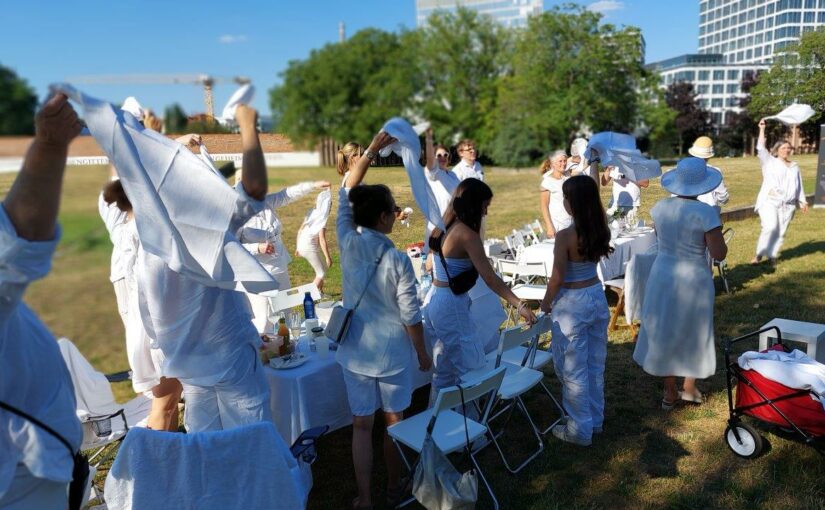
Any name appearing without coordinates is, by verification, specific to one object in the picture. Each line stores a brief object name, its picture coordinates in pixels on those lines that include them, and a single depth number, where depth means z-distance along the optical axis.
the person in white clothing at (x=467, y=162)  6.54
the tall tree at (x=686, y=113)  49.99
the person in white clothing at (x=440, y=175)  5.31
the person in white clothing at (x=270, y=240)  4.25
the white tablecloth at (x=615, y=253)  6.55
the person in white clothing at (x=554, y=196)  6.77
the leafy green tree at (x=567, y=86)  10.66
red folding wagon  2.85
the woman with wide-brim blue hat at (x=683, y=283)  3.68
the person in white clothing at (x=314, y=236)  6.31
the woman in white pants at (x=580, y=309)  3.30
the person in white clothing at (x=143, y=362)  3.01
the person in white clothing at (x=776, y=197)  8.48
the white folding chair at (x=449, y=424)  2.62
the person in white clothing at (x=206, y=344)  2.27
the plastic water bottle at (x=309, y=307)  3.84
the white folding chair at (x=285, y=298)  4.46
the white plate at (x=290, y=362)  3.16
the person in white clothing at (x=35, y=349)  1.08
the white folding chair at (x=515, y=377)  3.34
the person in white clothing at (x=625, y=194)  7.63
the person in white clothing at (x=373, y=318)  2.69
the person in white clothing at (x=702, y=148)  6.25
